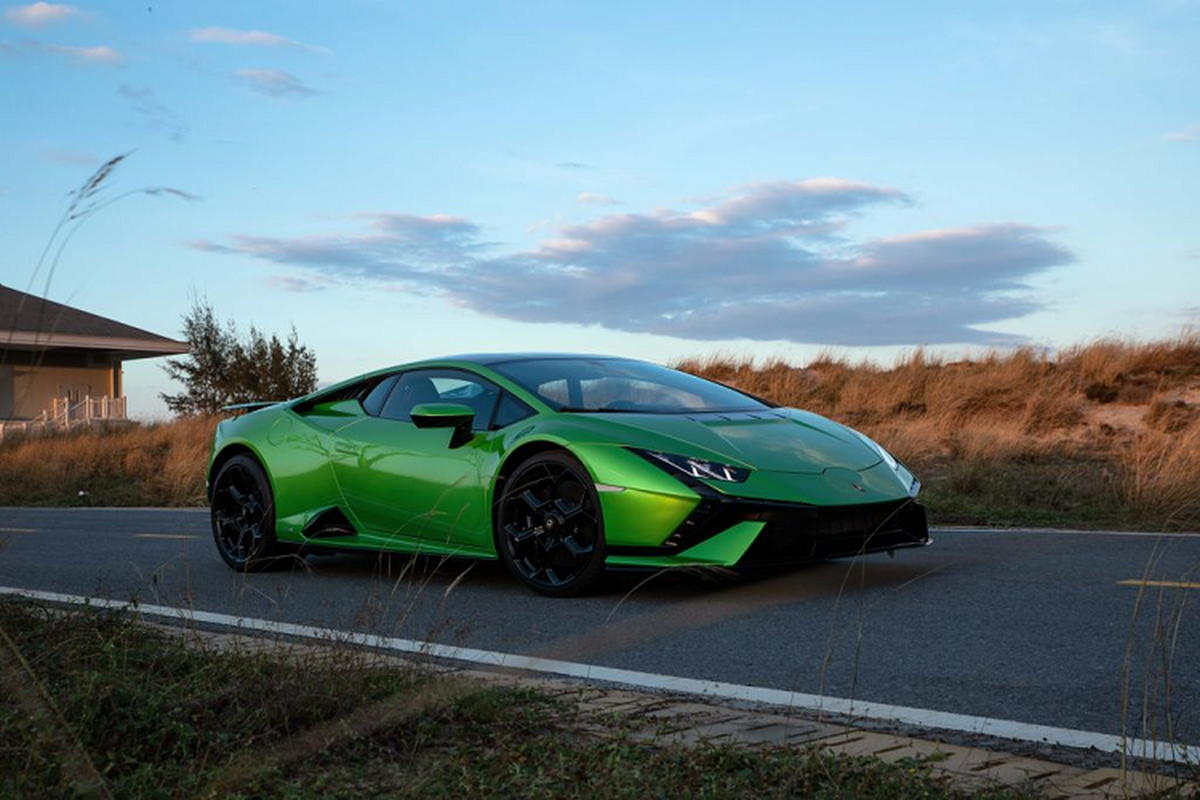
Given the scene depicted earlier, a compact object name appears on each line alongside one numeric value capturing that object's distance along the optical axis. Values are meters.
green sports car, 6.71
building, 33.16
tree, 38.62
